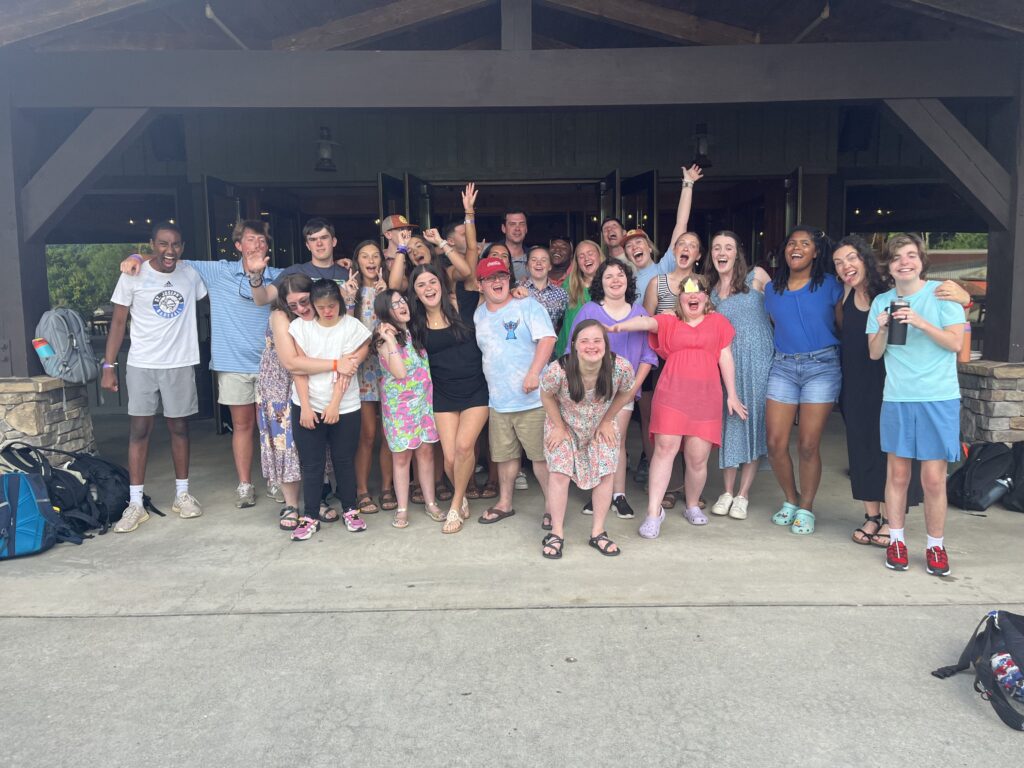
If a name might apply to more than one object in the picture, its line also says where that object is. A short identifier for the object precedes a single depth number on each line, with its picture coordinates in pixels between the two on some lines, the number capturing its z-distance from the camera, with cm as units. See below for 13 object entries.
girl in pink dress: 386
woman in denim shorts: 378
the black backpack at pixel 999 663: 222
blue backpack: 365
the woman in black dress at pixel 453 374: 396
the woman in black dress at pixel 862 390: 356
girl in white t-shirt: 381
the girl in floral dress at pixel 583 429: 352
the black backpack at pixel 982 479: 424
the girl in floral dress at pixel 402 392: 388
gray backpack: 466
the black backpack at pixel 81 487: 401
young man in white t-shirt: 420
